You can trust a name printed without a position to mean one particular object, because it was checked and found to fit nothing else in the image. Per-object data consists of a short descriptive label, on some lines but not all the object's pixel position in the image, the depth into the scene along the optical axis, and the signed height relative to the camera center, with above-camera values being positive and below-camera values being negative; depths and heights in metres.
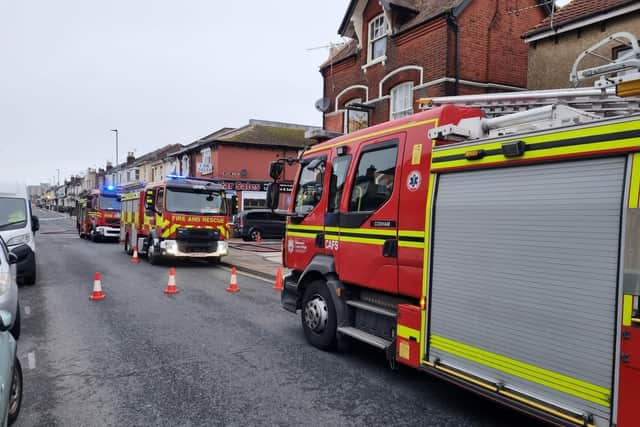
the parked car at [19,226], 9.70 -0.63
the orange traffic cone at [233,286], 10.48 -1.88
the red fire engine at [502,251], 2.94 -0.34
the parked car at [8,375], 3.12 -1.31
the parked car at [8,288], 5.71 -1.16
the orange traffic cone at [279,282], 10.77 -1.82
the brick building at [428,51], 14.03 +5.09
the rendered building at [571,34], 10.23 +4.27
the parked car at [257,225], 26.02 -1.22
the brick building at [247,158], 34.00 +3.37
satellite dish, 18.55 +4.03
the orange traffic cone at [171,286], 10.05 -1.85
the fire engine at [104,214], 24.16 -0.78
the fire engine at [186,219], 14.38 -0.55
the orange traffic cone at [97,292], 9.20 -1.86
